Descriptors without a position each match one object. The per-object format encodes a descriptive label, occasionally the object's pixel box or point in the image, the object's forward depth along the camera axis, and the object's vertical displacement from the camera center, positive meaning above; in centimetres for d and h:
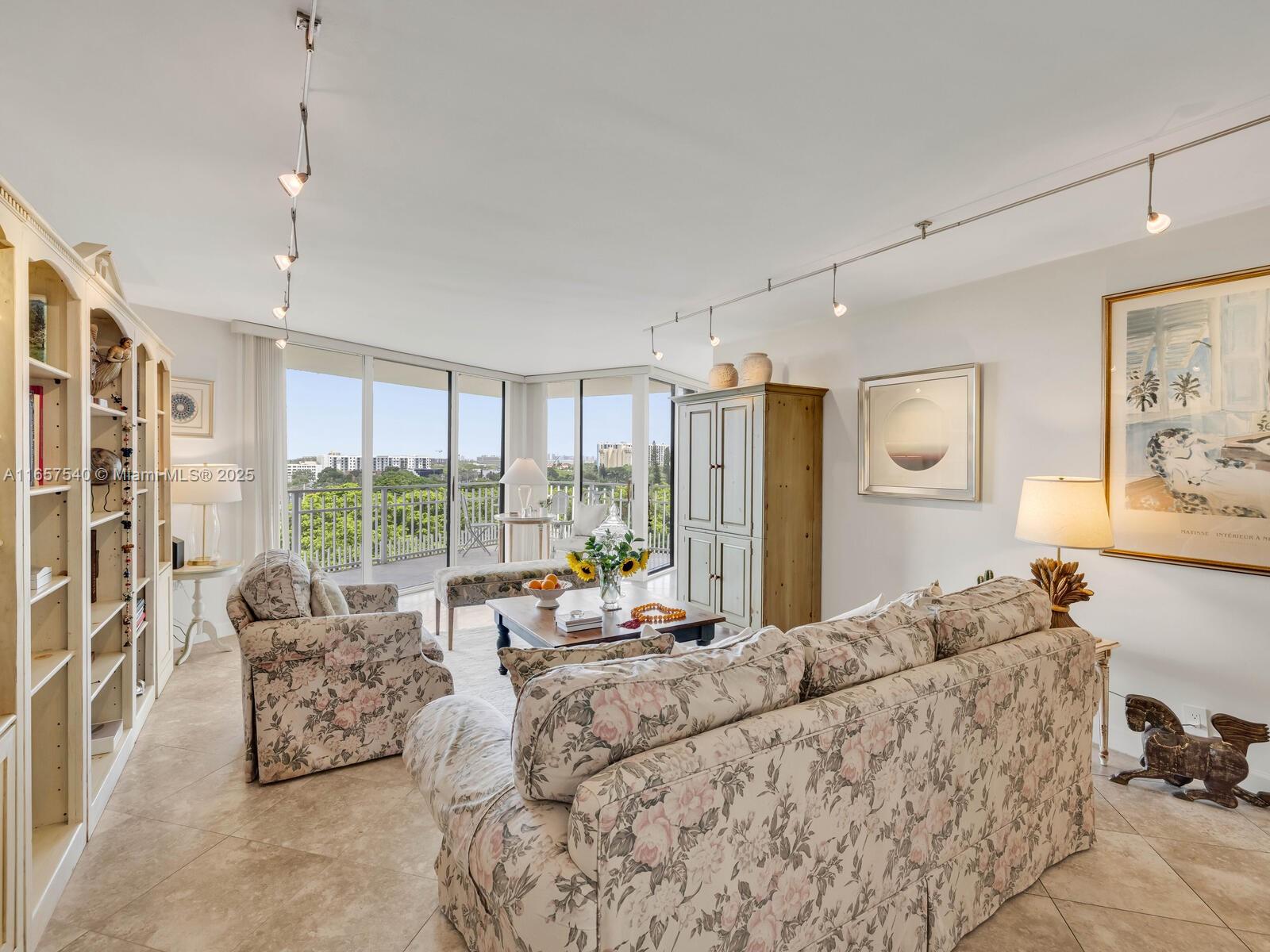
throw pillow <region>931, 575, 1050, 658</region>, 184 -46
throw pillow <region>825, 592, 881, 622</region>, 196 -48
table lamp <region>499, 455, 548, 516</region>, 606 -5
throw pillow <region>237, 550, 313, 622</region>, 261 -52
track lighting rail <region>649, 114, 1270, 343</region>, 196 +106
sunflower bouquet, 335 -52
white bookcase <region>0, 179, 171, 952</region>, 160 -36
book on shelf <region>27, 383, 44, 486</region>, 191 +13
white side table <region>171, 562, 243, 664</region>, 395 -80
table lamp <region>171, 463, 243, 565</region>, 391 -10
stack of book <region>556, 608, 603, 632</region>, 319 -80
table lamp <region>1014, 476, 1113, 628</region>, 254 -24
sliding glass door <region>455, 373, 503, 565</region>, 657 +4
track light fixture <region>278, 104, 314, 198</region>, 156 +74
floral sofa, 117 -74
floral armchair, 256 -90
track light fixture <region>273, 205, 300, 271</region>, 220 +77
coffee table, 310 -84
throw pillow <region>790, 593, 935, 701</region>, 156 -48
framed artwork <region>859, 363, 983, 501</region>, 349 +22
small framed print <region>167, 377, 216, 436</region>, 430 +45
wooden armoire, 408 -23
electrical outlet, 269 -110
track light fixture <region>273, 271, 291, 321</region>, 355 +105
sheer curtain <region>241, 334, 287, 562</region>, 466 +23
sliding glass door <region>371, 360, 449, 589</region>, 578 -3
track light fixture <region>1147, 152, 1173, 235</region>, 205 +85
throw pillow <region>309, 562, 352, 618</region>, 278 -59
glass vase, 338 -67
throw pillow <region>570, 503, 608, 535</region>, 642 -50
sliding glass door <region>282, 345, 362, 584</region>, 512 +9
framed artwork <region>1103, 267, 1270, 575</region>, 253 +21
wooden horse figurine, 238 -113
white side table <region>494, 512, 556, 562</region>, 584 -61
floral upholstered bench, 429 -81
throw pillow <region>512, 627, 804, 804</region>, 122 -50
